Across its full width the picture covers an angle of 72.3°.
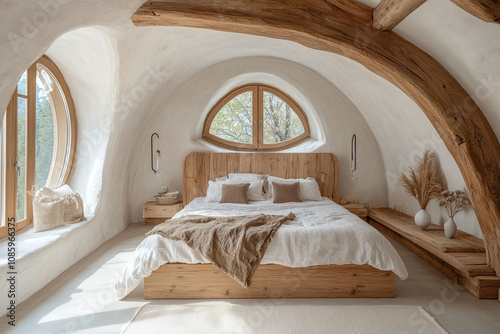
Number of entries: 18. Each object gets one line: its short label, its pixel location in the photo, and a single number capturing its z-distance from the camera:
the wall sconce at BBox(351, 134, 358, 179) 5.23
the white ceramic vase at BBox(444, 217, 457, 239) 3.19
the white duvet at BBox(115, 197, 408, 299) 2.61
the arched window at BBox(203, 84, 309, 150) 5.59
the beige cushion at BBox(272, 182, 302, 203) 4.35
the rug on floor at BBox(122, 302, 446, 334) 2.19
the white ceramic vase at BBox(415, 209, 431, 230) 3.56
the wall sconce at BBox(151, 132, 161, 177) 5.18
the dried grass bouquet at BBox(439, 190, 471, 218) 3.25
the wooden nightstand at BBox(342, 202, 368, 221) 4.77
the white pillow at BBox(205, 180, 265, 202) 4.56
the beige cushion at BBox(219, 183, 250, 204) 4.32
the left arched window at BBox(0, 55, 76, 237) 2.96
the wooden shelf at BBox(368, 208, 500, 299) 2.61
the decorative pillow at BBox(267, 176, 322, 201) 4.56
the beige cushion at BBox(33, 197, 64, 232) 3.22
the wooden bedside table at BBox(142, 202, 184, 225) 4.82
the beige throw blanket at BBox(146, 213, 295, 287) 2.59
